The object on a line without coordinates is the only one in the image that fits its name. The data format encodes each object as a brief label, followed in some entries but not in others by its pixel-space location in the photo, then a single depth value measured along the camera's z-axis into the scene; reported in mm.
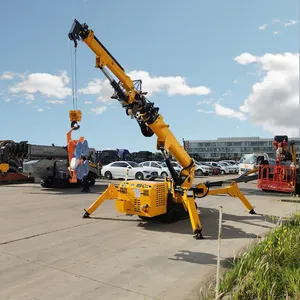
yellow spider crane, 8031
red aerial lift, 15102
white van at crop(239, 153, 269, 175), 24359
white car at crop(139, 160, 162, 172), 28212
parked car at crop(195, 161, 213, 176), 32312
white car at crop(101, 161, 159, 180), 23906
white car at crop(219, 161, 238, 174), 40244
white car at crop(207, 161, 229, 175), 38781
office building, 118250
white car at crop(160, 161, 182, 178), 26681
